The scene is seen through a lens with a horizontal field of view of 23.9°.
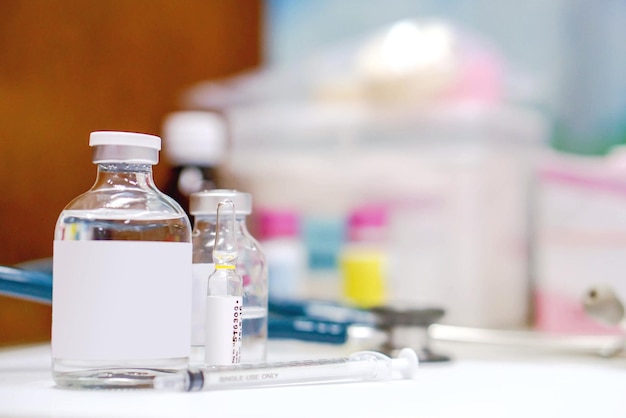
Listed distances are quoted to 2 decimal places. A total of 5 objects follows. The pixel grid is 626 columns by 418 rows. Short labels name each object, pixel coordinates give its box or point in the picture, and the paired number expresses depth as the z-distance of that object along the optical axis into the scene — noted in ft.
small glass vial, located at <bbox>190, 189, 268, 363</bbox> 1.54
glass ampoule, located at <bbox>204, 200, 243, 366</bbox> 1.48
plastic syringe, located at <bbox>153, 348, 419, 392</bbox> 1.41
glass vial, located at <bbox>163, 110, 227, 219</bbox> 2.19
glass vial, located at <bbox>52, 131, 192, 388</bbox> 1.42
